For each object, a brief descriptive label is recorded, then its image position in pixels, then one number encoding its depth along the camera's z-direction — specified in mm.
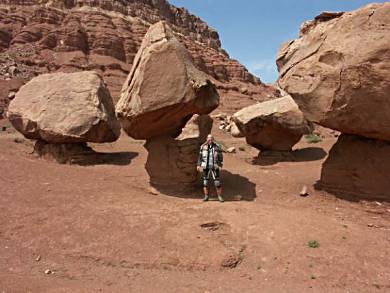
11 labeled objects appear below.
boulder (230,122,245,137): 18569
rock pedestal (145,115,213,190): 7859
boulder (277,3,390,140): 6008
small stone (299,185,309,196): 7666
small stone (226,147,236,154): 14627
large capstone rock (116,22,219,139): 6992
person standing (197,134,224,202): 7355
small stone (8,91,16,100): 23806
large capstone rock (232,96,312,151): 11430
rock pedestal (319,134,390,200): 6594
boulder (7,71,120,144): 10695
